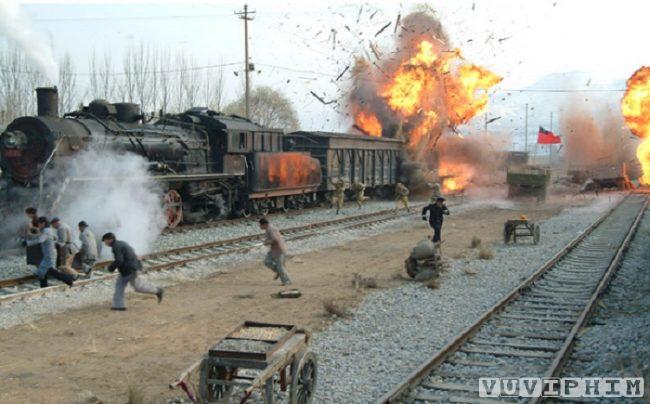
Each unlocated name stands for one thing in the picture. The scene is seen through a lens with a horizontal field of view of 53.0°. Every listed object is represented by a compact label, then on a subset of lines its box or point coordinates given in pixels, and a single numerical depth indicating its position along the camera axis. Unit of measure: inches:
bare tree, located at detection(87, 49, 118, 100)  1731.1
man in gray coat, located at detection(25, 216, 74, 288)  475.2
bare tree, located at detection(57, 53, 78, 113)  1596.0
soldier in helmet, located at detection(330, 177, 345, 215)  1071.6
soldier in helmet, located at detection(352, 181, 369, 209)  1168.2
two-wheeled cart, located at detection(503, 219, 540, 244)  753.6
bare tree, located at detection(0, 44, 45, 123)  1385.8
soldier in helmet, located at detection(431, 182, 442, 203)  988.9
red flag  1920.5
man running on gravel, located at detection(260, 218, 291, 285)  504.7
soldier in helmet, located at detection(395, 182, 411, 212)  1087.8
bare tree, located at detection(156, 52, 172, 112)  1881.2
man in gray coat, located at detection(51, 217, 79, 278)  509.0
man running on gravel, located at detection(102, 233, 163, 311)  426.6
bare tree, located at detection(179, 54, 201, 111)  1971.2
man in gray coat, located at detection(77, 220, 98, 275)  524.7
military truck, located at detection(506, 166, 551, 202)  1389.0
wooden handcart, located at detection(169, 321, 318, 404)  235.9
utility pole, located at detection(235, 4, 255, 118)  1517.0
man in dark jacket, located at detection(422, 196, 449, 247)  669.7
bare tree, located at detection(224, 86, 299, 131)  2854.3
